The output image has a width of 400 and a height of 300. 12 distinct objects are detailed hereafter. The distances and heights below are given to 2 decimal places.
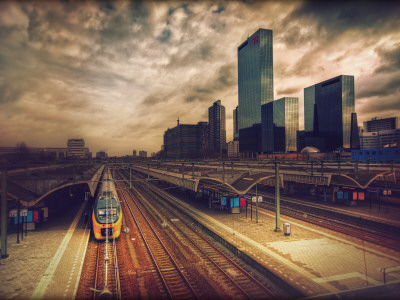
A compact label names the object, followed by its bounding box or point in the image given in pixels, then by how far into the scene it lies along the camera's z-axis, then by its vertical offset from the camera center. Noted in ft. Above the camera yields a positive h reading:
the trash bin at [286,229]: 61.41 -19.98
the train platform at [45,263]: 36.91 -21.59
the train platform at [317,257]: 35.81 -21.31
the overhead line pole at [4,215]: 46.65 -12.36
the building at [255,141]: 638.53 +35.40
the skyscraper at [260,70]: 622.54 +225.95
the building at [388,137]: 601.30 +42.67
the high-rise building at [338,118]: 587.27 +92.01
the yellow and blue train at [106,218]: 57.06 -15.68
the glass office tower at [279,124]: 620.49 +81.40
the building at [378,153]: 203.54 -0.21
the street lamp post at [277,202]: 66.39 -13.98
